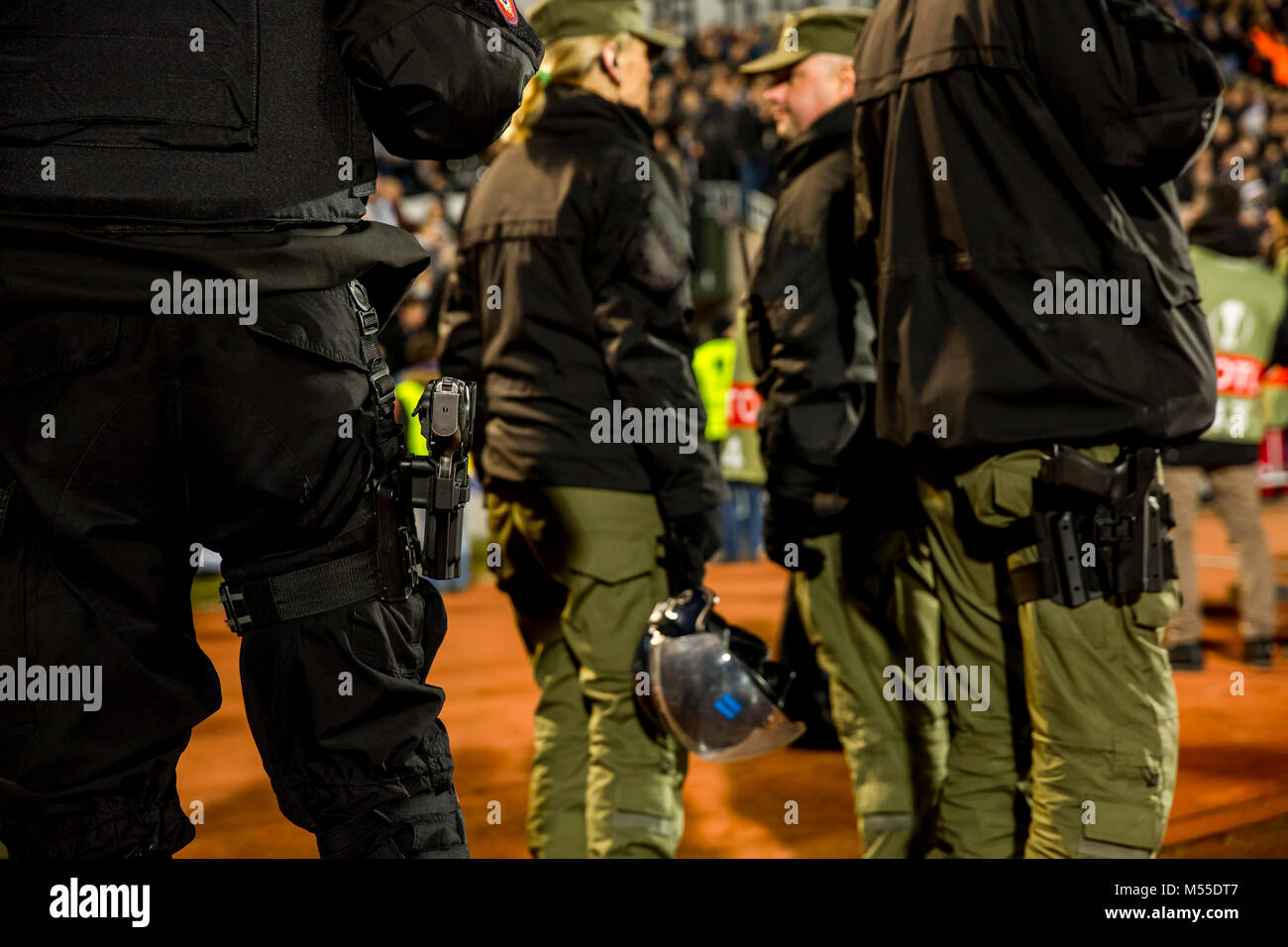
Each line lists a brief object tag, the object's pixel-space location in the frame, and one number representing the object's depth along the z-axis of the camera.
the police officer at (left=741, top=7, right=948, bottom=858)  3.08
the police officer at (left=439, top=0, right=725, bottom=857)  2.89
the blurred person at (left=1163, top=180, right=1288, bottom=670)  5.04
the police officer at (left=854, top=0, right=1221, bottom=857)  2.16
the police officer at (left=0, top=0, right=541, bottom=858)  1.54
